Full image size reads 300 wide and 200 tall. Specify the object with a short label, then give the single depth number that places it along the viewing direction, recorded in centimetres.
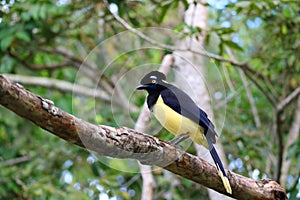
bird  576
